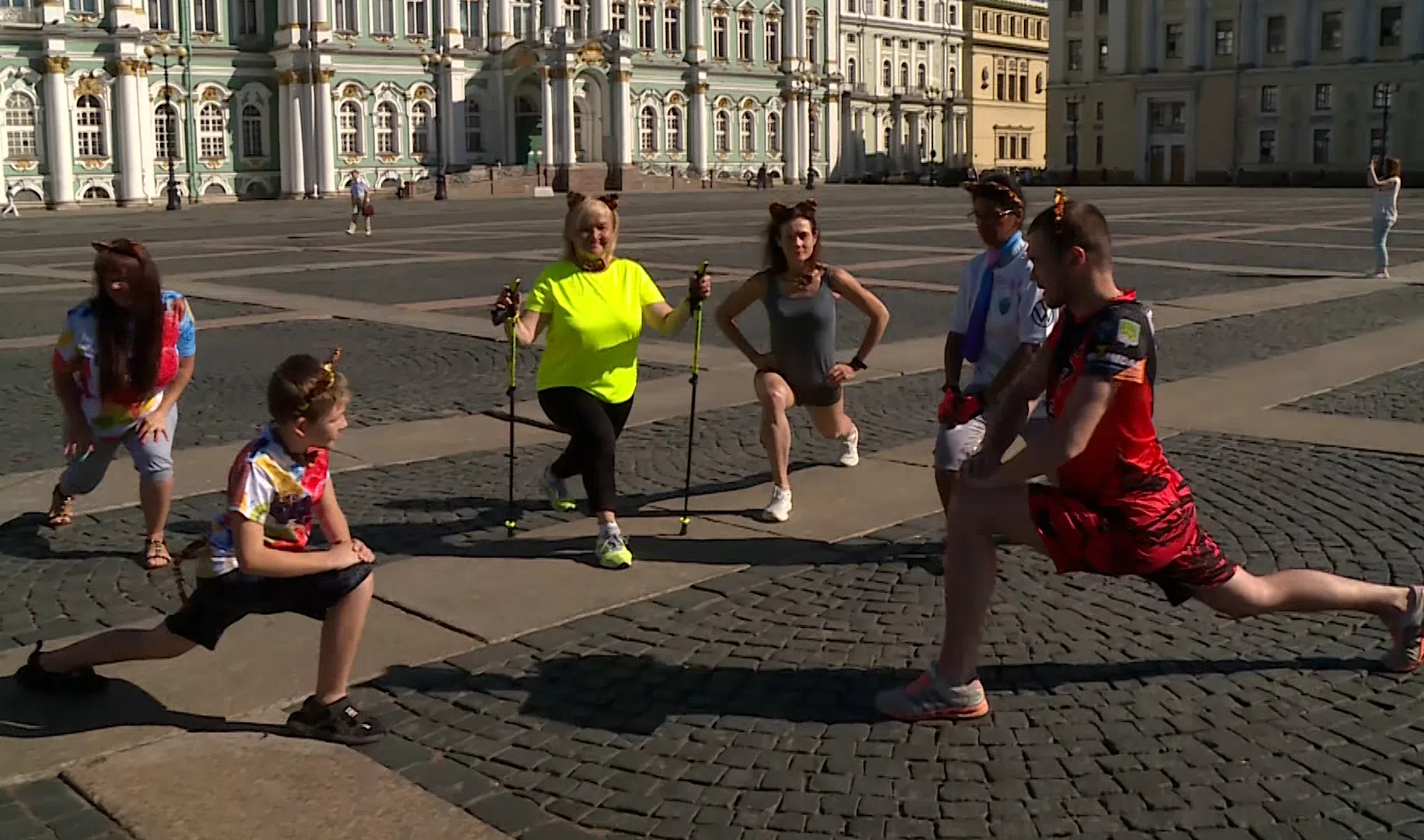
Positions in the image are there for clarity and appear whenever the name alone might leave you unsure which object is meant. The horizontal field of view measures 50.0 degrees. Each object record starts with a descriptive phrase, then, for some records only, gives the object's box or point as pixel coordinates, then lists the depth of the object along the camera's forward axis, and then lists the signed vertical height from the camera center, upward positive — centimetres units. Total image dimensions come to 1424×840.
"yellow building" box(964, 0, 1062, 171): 10650 +812
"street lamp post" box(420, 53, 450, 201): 6619 +579
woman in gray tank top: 708 -60
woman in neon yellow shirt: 653 -58
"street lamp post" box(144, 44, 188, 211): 5838 +574
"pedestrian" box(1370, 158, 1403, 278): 1906 -24
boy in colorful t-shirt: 435 -103
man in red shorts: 430 -82
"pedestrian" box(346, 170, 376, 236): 3181 +3
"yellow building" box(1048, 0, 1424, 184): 7938 +583
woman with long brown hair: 621 -68
